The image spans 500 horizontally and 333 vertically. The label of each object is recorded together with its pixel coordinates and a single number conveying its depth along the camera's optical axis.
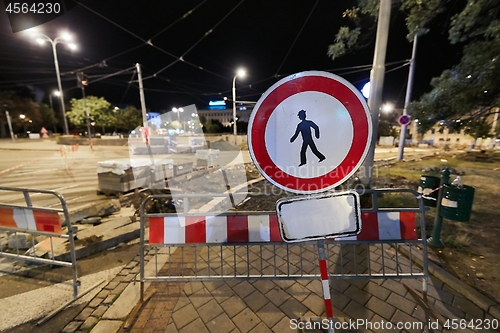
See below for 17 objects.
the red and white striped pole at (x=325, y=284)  1.54
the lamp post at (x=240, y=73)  18.53
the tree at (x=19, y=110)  33.75
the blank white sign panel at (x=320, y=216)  1.42
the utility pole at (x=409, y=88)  12.59
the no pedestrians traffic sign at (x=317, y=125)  1.40
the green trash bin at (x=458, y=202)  2.87
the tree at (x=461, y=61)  4.10
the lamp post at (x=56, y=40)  16.73
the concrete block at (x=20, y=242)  3.50
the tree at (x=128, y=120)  47.38
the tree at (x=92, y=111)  37.62
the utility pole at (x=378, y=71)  4.38
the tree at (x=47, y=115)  43.91
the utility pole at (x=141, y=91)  15.79
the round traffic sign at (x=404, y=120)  11.42
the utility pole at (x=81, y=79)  15.96
